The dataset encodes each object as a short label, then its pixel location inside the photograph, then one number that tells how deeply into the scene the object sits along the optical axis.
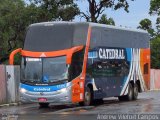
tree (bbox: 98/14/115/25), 42.72
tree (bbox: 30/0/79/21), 41.00
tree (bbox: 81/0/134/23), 40.56
